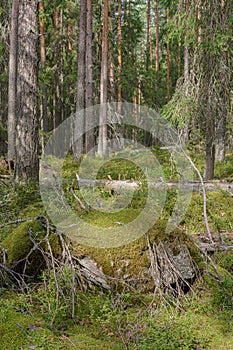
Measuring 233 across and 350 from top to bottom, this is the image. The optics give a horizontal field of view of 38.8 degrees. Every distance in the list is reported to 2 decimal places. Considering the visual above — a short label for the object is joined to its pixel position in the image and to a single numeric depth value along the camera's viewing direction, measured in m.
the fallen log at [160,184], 8.98
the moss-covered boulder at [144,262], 4.27
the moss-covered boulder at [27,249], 4.29
